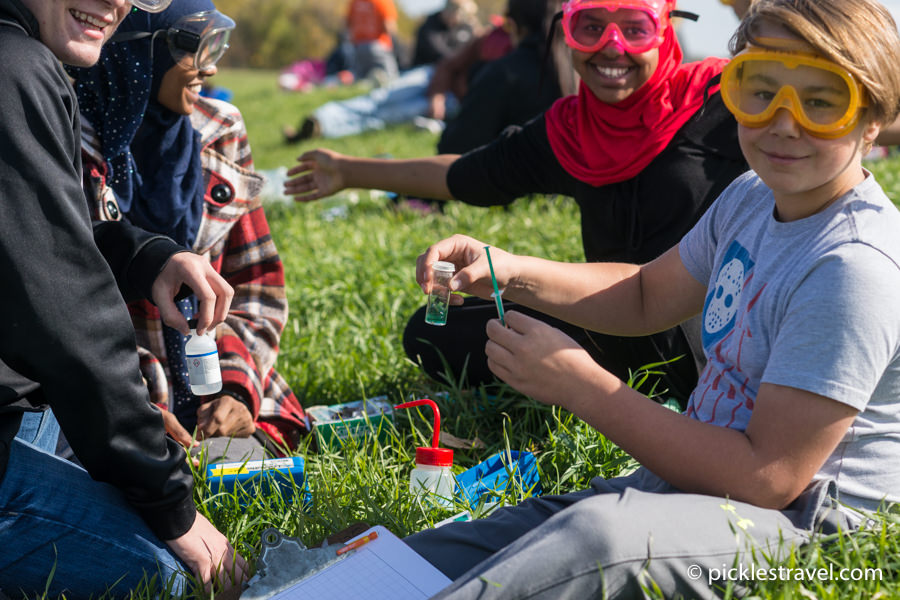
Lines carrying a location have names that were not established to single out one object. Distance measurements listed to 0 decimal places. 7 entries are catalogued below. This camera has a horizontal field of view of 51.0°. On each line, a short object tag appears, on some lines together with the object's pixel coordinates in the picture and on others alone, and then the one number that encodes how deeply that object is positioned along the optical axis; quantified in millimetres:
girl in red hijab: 2990
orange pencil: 2078
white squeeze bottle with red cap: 2512
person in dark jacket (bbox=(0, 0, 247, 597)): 1805
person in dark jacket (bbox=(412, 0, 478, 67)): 14305
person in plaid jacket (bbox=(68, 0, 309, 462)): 2693
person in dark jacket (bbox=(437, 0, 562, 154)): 5859
